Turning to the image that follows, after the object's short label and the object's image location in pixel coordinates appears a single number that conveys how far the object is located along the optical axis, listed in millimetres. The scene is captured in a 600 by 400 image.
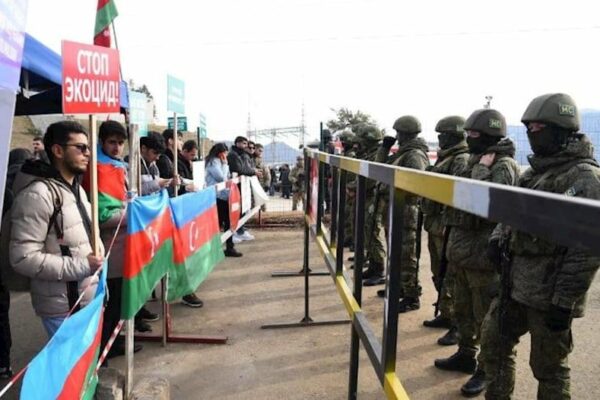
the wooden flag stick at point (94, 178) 2693
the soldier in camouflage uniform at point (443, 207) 4629
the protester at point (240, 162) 8469
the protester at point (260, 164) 13440
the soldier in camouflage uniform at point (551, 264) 2480
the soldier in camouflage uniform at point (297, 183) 14406
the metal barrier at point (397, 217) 865
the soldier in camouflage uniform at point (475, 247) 3641
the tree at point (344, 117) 41312
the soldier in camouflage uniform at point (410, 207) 5492
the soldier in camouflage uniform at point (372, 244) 6414
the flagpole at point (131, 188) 3295
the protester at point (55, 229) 2756
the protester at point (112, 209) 3803
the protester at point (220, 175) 7384
